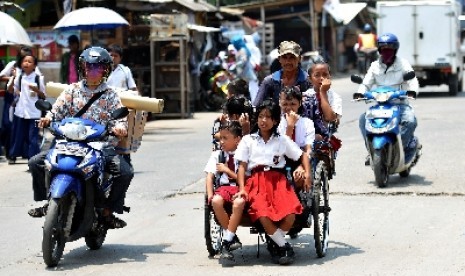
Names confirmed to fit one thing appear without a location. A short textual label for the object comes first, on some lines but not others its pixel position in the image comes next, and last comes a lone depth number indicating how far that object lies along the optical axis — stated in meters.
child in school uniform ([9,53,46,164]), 16.77
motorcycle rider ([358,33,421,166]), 14.09
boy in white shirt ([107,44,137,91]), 15.63
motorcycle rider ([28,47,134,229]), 9.49
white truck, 32.44
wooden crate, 25.75
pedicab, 9.02
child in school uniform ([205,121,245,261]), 8.84
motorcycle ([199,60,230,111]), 28.08
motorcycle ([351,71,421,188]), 13.75
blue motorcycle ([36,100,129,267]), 8.91
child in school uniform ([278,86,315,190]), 9.34
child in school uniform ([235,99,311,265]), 8.80
